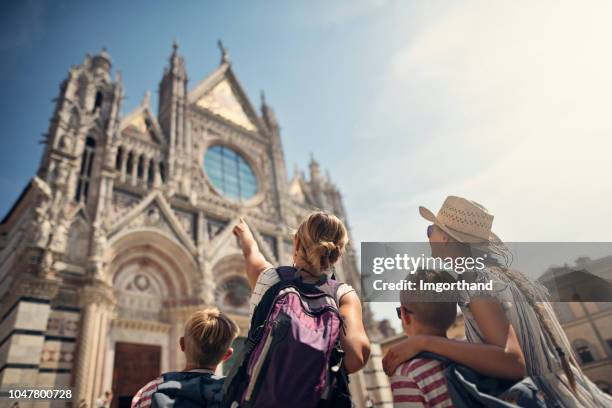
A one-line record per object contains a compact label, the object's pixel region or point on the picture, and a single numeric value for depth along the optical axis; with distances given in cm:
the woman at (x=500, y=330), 148
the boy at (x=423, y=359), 154
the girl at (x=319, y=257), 169
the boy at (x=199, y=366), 183
